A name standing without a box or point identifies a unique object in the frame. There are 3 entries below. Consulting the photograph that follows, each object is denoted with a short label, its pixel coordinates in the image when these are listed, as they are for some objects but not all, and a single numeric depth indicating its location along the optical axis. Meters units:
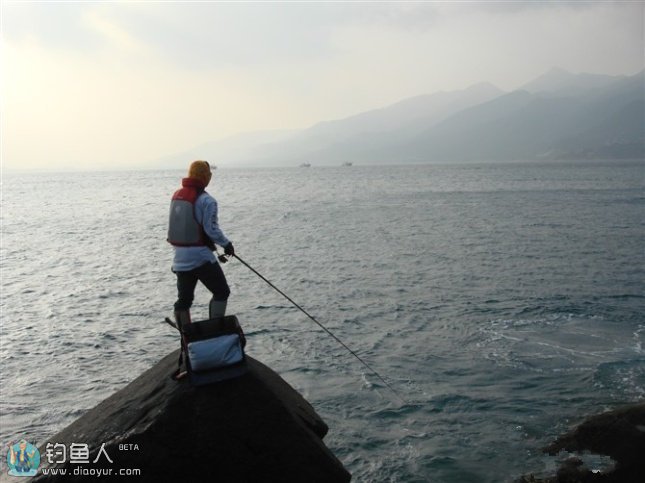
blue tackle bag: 7.04
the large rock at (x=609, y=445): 8.57
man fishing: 7.48
